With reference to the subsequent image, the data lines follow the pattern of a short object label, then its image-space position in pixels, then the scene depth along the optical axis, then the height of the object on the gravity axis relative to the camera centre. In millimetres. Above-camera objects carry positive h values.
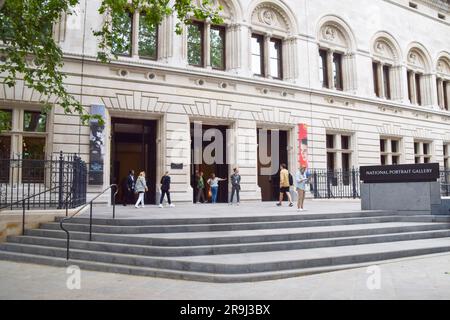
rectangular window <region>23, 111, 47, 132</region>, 16906 +3128
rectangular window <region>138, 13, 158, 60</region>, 19469 +7503
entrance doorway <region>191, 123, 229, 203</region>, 20844 +1600
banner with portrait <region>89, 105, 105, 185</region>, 17172 +1891
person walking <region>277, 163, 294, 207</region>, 17516 +539
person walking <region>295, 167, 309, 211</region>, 14547 +368
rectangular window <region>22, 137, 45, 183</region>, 12414 +768
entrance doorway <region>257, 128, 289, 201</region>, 22719 +1388
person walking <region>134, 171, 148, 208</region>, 16453 +352
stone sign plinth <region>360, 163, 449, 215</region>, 13766 +148
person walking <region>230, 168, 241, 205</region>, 18372 +552
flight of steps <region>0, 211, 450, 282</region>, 7578 -1200
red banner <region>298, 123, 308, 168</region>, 22703 +2718
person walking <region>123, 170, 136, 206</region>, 17922 +435
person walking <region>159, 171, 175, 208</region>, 16703 +353
